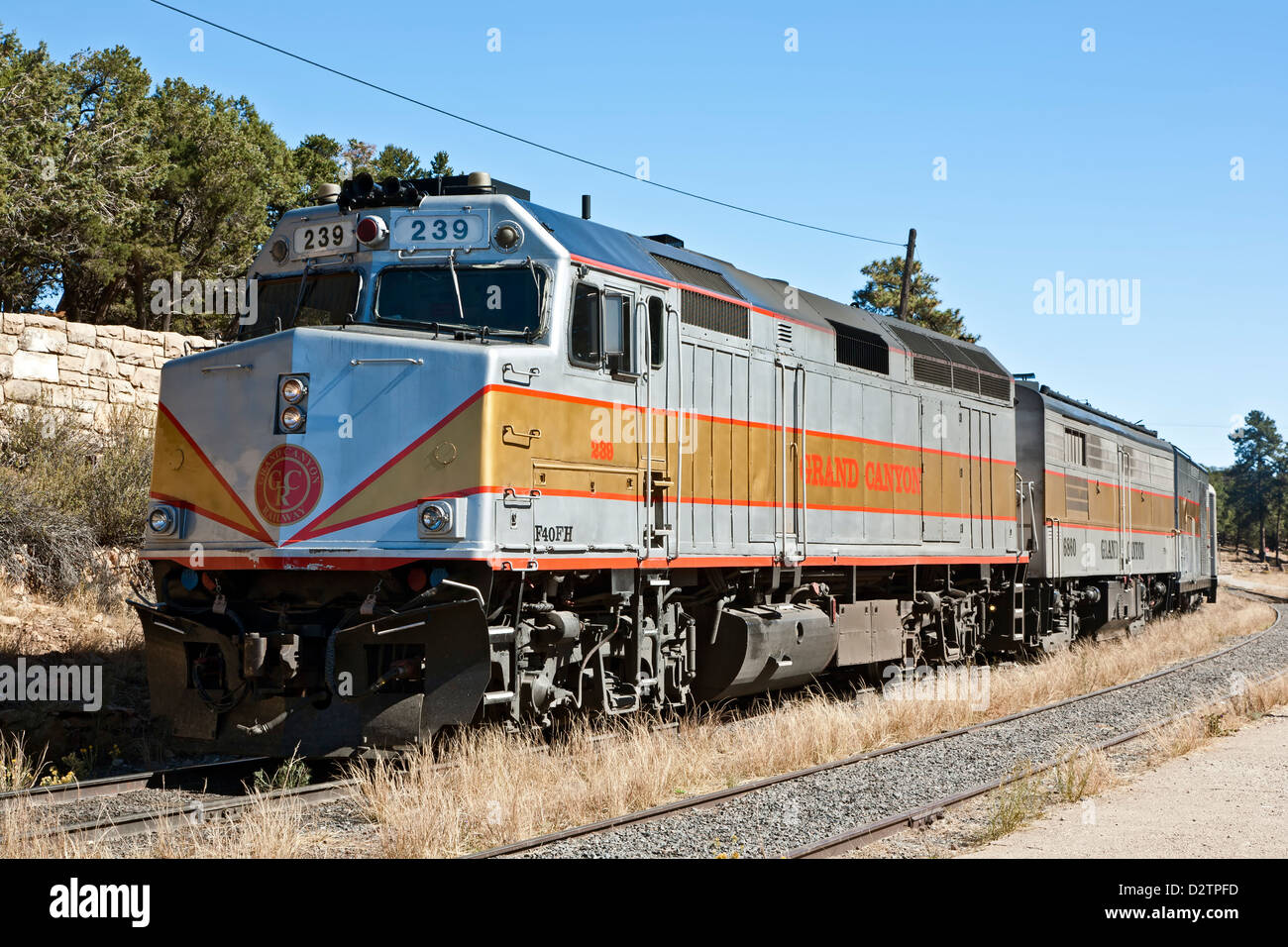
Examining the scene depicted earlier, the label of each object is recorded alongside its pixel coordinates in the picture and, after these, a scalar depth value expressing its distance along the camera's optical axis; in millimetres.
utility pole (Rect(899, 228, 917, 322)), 29219
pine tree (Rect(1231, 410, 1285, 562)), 124125
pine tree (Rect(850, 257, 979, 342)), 47812
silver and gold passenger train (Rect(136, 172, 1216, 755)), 8617
